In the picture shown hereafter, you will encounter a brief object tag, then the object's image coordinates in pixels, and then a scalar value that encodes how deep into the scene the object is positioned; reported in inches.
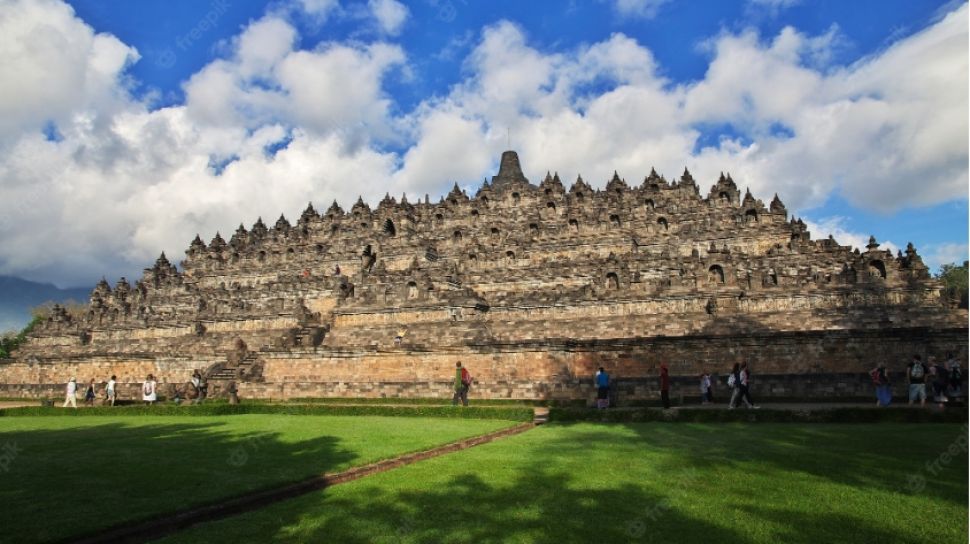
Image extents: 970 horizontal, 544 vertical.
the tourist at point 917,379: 786.8
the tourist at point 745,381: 828.0
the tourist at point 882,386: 822.5
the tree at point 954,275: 2903.3
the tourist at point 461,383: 1002.7
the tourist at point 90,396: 1359.7
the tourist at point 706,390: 943.0
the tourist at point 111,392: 1248.3
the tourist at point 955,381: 812.6
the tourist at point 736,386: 844.6
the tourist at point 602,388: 921.5
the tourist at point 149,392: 1219.9
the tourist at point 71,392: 1248.8
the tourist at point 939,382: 823.9
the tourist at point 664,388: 872.4
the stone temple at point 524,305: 1067.3
